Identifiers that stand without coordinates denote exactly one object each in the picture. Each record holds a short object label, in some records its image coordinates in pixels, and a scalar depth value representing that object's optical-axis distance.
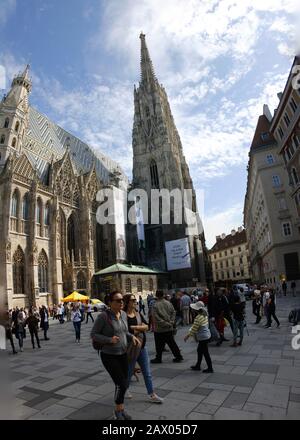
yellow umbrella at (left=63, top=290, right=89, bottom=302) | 24.04
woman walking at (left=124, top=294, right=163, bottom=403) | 4.68
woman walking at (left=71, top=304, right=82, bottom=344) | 12.47
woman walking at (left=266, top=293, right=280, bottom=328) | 11.36
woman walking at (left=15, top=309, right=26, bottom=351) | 11.97
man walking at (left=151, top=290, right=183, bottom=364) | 6.98
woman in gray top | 3.90
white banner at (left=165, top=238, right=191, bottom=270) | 44.66
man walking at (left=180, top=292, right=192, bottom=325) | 13.77
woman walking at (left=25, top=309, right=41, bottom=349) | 12.08
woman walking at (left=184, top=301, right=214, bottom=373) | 5.88
